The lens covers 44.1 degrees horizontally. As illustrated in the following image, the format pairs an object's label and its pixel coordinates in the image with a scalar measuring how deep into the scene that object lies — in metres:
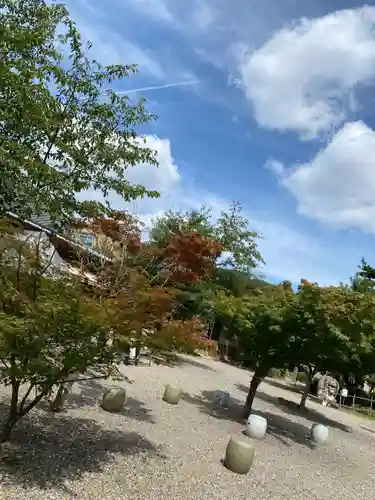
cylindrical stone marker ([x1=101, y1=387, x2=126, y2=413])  9.88
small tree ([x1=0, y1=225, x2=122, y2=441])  5.23
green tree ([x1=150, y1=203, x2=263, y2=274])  35.59
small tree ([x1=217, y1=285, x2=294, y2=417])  12.79
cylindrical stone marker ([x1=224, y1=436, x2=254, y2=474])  8.03
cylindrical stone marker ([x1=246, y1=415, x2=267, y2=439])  10.99
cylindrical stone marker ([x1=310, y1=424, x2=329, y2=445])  12.82
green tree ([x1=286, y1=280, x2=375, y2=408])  12.01
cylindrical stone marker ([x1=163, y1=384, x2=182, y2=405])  12.71
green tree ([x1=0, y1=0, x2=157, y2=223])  6.91
